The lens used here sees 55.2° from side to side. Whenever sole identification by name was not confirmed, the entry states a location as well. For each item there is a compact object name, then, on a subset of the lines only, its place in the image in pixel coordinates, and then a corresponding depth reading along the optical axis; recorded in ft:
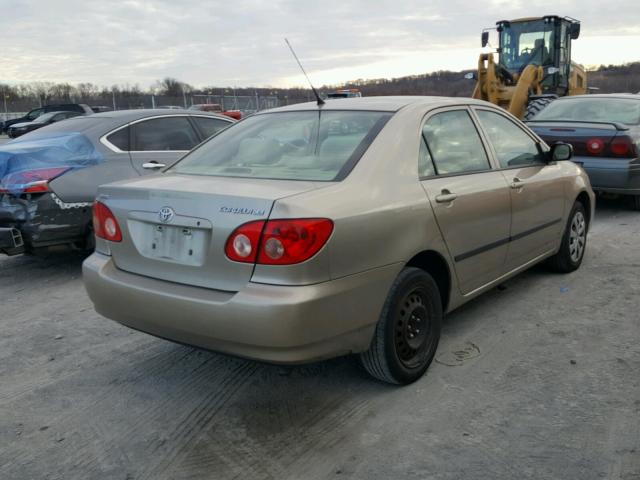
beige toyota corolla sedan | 9.05
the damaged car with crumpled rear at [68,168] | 17.56
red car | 81.68
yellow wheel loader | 48.60
